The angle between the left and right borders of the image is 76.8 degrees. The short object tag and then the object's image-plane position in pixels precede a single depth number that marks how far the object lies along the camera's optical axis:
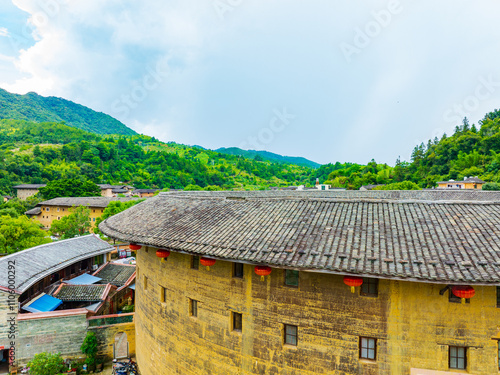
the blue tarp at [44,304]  18.94
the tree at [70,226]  43.38
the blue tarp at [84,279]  25.95
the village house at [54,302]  17.20
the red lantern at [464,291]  7.00
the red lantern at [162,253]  10.48
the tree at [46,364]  16.25
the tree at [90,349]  17.30
